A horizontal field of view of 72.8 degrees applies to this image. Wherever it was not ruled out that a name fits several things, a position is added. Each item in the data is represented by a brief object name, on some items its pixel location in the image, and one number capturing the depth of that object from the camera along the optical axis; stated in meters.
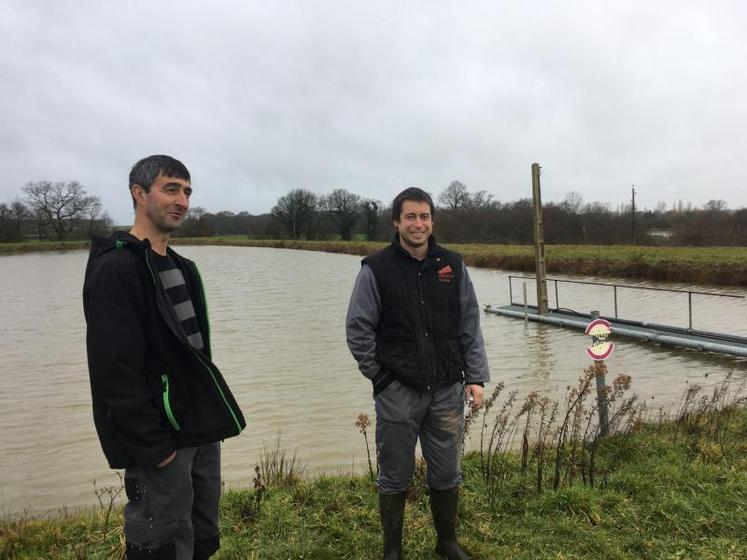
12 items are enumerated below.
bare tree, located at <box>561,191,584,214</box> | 54.83
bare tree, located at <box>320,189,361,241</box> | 77.56
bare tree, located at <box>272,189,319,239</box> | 79.62
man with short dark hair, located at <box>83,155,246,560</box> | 1.85
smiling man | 2.68
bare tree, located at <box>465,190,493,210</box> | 72.06
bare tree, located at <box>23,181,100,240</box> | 73.88
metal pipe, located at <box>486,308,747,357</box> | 9.52
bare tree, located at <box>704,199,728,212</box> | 59.65
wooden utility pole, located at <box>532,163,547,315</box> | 13.91
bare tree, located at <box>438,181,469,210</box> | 74.44
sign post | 4.26
